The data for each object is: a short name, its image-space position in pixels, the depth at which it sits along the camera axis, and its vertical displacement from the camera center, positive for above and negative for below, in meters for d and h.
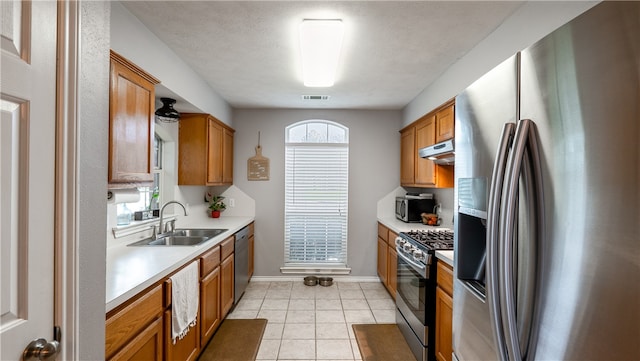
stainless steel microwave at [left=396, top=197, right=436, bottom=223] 3.65 -0.34
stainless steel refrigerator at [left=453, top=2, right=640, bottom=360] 0.59 -0.03
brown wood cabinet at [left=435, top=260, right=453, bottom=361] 1.93 -0.87
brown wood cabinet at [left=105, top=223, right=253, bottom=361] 1.34 -0.79
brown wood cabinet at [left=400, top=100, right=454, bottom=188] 2.77 +0.40
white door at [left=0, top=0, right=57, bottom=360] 0.75 +0.01
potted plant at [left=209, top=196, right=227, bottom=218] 4.04 -0.36
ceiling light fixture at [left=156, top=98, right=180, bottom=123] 2.66 +0.60
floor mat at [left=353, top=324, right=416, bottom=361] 2.45 -1.42
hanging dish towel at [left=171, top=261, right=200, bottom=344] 1.81 -0.78
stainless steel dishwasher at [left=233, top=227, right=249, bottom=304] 3.30 -0.97
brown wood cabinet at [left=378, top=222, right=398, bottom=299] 3.47 -0.96
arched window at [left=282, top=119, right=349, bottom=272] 4.39 -0.27
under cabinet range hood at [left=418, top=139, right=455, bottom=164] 2.40 +0.24
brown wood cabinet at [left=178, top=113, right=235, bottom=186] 3.31 +0.33
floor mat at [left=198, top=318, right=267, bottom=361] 2.44 -1.42
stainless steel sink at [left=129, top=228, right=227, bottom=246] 2.69 -0.56
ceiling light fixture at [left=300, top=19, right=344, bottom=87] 1.94 +0.96
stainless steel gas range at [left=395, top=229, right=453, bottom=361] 2.18 -0.84
